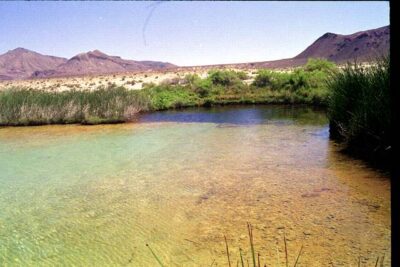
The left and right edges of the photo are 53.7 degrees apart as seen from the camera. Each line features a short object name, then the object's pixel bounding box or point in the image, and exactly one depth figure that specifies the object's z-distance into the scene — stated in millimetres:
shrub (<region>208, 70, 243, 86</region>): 28641
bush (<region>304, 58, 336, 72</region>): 27161
